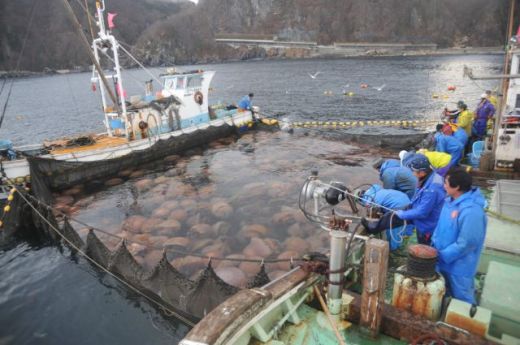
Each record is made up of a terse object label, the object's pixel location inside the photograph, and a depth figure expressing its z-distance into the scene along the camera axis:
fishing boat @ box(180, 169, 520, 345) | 3.45
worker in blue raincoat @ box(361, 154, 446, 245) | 4.58
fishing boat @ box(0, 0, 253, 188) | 14.65
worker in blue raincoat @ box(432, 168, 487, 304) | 3.63
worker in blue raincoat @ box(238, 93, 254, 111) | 23.59
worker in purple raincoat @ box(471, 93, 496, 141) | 12.33
